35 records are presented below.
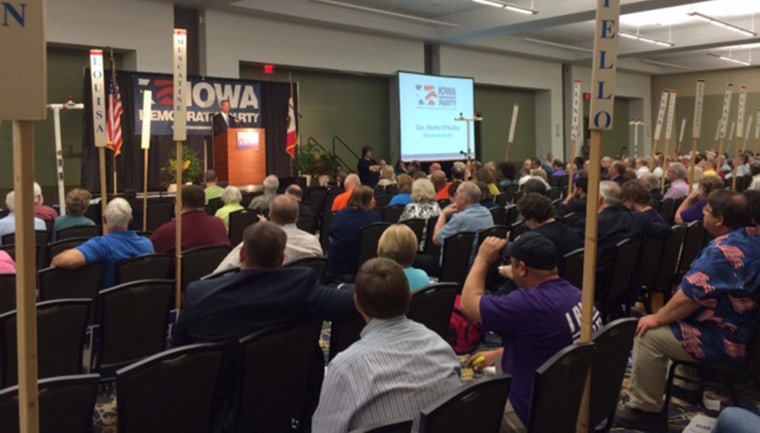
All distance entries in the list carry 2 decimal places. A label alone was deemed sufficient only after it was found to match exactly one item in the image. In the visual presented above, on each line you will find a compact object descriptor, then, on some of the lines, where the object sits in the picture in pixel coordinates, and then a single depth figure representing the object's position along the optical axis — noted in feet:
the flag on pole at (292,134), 45.44
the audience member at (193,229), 16.20
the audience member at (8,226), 18.23
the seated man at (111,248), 12.53
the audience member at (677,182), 28.04
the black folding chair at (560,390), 6.65
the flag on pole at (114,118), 32.17
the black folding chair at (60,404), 5.93
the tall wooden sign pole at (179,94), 14.64
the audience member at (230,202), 22.20
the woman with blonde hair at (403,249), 11.38
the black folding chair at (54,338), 9.23
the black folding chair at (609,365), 8.05
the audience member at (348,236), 18.86
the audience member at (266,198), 24.47
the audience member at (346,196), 24.06
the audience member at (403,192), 25.05
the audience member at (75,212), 18.62
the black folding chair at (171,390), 6.82
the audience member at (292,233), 14.82
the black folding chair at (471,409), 5.50
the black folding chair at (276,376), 8.33
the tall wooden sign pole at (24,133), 4.71
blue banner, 39.40
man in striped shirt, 6.39
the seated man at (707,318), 10.78
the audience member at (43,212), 21.06
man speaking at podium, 41.42
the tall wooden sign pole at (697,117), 24.42
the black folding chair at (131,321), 10.53
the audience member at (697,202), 21.17
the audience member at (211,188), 29.09
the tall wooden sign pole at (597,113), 8.09
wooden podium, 40.86
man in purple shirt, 8.59
